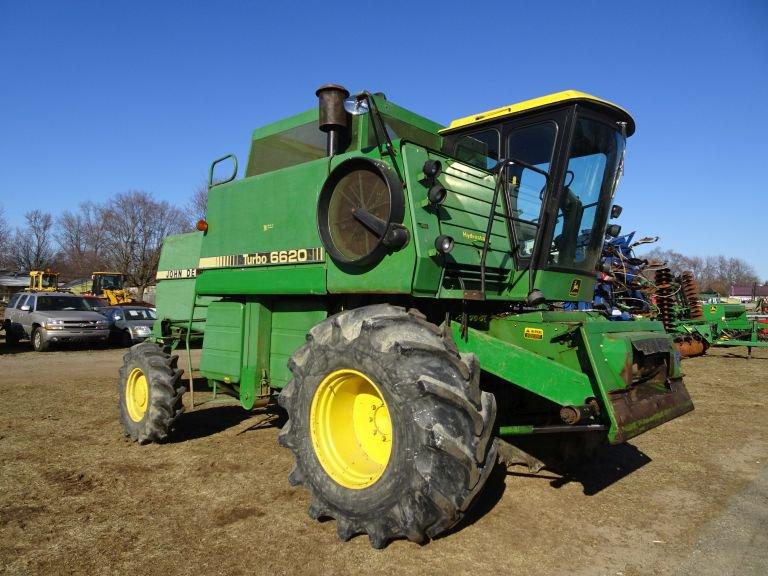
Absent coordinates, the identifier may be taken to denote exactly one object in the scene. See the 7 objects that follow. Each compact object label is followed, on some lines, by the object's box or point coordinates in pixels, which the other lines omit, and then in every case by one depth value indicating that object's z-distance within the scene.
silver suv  17.42
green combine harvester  3.51
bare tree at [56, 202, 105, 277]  60.88
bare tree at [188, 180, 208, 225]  39.23
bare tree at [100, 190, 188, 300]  52.81
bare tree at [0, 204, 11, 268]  58.34
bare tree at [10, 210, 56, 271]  64.56
